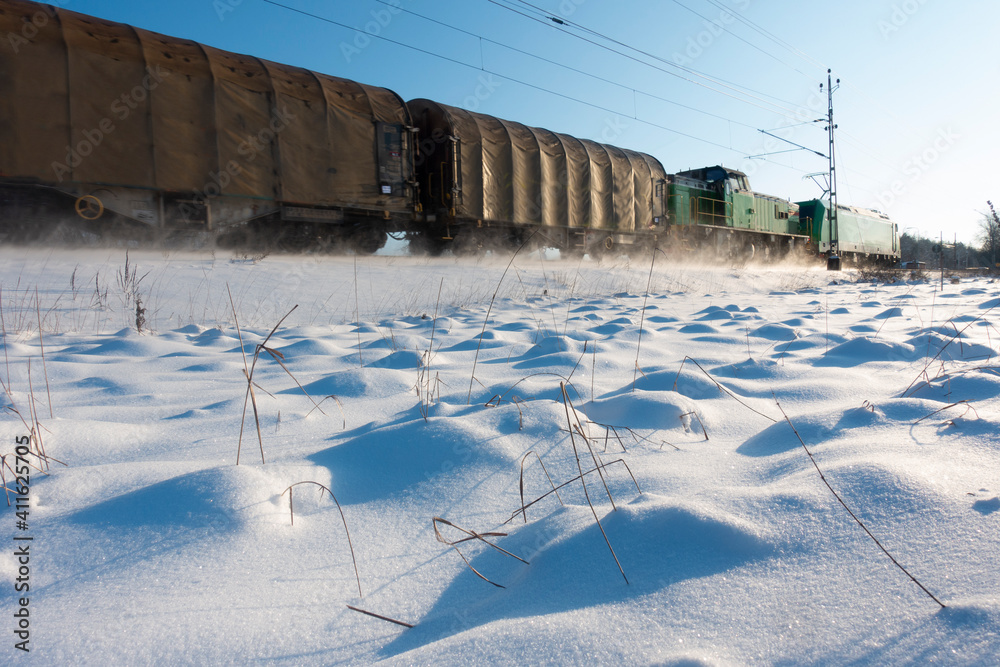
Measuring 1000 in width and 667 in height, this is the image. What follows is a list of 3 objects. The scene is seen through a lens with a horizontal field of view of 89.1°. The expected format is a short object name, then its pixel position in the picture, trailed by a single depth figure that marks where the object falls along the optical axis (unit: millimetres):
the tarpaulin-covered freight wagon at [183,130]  7004
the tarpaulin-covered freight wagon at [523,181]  11133
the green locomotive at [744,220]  16516
